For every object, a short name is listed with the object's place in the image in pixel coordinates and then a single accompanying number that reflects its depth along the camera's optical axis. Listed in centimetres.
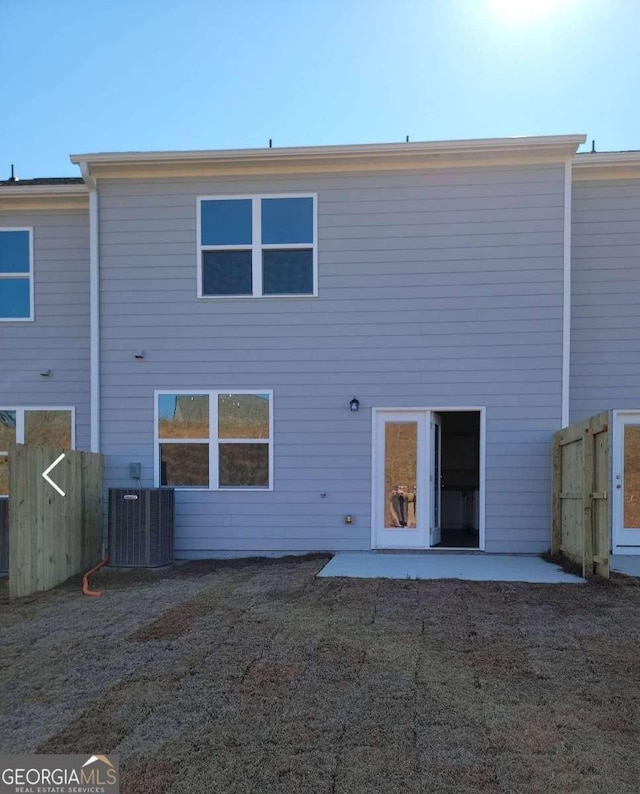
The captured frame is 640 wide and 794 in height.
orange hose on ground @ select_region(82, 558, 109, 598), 620
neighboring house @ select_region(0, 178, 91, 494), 855
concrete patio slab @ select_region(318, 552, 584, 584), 644
